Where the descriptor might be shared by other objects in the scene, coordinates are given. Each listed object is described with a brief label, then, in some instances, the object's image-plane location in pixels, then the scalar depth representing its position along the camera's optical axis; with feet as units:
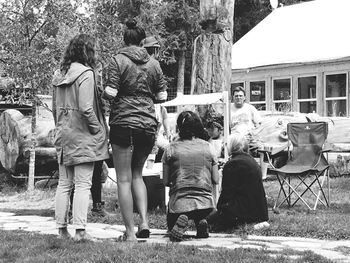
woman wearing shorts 17.97
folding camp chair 27.48
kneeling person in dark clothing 21.11
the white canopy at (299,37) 53.06
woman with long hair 18.06
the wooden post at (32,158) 33.67
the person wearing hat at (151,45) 21.19
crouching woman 19.90
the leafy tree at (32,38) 32.94
